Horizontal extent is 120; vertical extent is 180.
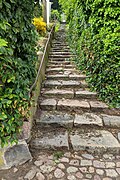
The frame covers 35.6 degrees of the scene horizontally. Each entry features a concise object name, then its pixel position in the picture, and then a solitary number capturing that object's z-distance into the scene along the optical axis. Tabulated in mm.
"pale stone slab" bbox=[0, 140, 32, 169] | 1917
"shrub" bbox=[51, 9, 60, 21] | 11558
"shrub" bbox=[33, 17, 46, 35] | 5723
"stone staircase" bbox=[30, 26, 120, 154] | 2238
